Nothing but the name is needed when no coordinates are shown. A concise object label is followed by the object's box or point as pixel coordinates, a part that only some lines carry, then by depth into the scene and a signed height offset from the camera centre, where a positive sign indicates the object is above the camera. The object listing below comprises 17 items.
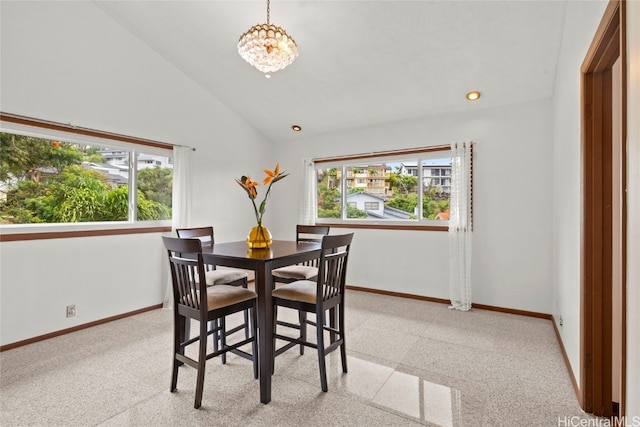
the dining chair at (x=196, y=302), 1.90 -0.55
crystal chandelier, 2.32 +1.18
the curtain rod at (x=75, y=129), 2.73 +0.77
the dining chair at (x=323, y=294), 2.07 -0.53
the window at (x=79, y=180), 2.84 +0.32
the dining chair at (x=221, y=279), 2.47 -0.52
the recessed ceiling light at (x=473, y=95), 3.49 +1.25
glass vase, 2.46 -0.18
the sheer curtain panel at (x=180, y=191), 3.92 +0.26
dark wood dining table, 1.95 -0.39
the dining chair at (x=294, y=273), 2.77 -0.50
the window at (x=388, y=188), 4.11 +0.35
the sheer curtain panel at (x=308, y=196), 4.97 +0.26
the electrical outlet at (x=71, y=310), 3.07 -0.90
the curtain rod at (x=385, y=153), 4.04 +0.80
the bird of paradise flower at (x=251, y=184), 2.38 +0.21
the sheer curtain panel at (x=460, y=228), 3.72 -0.15
